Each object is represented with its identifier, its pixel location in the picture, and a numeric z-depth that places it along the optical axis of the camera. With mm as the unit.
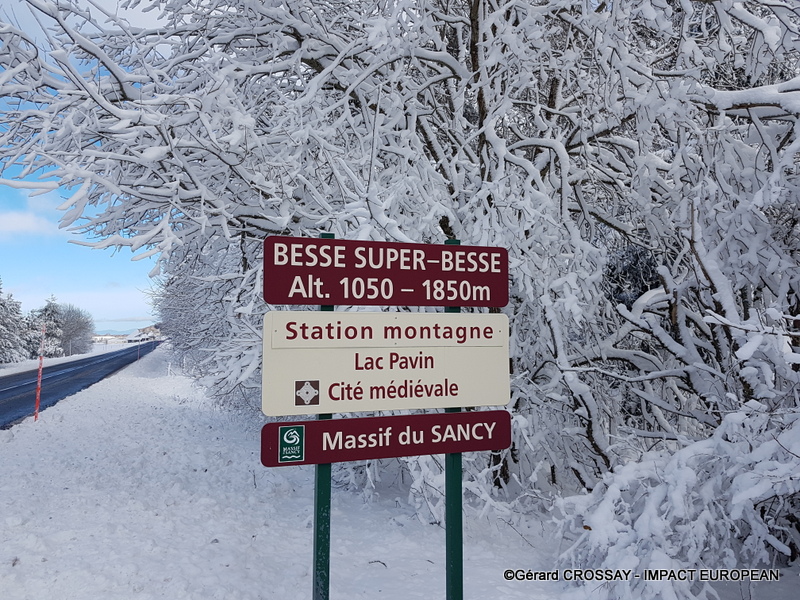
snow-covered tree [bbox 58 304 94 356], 80688
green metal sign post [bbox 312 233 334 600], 2947
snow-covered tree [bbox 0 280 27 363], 44625
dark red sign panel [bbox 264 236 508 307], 2922
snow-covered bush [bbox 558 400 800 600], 3320
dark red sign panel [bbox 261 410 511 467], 2838
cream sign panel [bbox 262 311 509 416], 2869
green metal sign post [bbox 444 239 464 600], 3164
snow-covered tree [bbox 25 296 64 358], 58469
